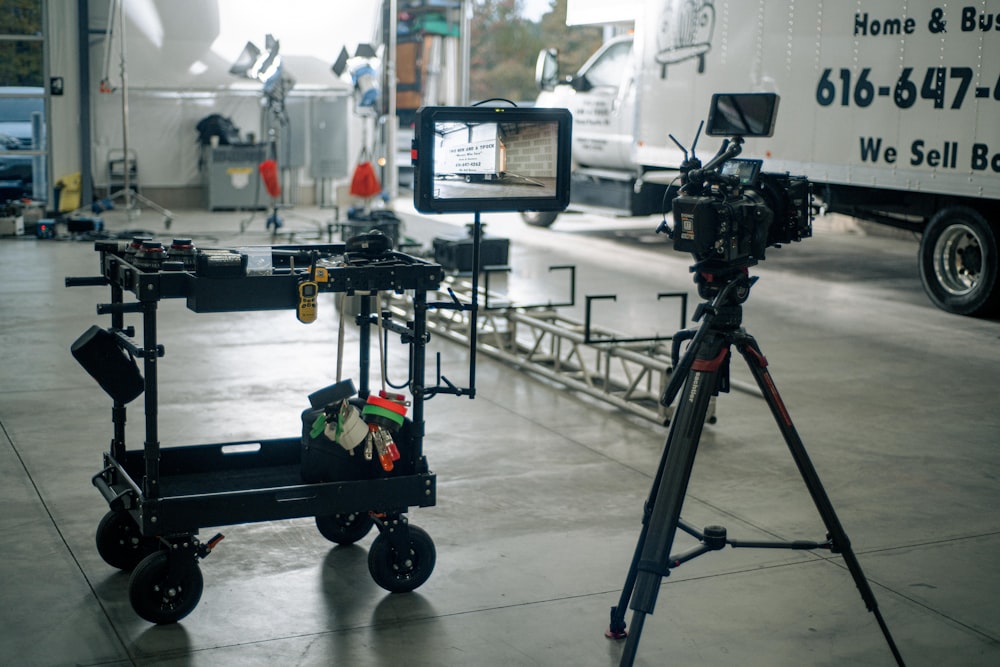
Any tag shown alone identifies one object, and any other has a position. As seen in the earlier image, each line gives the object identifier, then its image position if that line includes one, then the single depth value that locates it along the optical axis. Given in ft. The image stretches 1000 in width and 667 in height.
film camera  12.59
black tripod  12.45
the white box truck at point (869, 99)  33.47
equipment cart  13.75
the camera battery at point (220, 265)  13.55
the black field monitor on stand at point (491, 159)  15.05
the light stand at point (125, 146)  53.52
